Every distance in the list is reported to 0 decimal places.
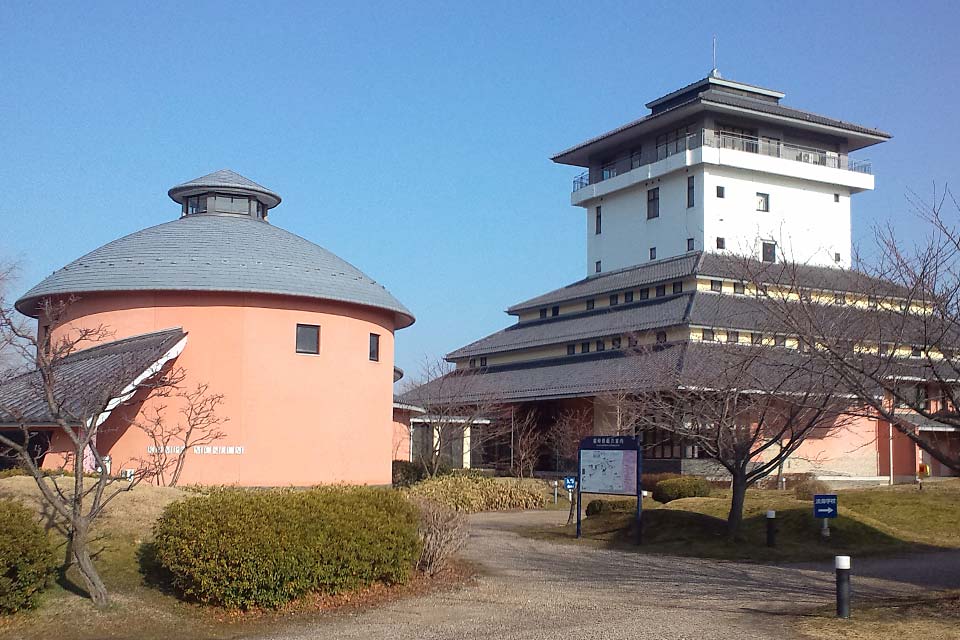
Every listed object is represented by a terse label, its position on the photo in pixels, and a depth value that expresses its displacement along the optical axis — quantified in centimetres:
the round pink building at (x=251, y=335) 2528
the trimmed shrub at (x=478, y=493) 2895
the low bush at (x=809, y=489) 3028
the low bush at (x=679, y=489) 3159
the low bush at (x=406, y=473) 3250
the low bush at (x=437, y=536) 1523
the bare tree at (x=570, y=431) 4428
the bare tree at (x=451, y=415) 3872
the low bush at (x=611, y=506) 2488
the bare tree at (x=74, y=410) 1221
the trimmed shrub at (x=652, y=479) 3497
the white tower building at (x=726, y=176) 5312
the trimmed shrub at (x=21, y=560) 1159
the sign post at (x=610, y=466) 2137
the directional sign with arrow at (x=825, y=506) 1928
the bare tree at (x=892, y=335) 1253
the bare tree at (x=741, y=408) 1984
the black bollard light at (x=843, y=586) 1198
